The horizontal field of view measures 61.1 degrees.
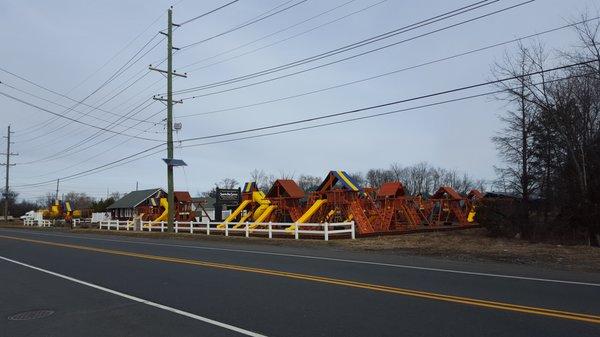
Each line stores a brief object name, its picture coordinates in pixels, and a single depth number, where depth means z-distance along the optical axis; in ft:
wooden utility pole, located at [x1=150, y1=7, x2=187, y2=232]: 112.98
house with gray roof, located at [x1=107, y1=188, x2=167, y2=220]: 254.27
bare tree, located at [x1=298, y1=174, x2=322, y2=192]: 472.73
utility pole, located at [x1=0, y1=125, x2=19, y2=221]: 252.62
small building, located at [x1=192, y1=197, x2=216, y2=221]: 302.37
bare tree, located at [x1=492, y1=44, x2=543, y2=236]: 100.17
